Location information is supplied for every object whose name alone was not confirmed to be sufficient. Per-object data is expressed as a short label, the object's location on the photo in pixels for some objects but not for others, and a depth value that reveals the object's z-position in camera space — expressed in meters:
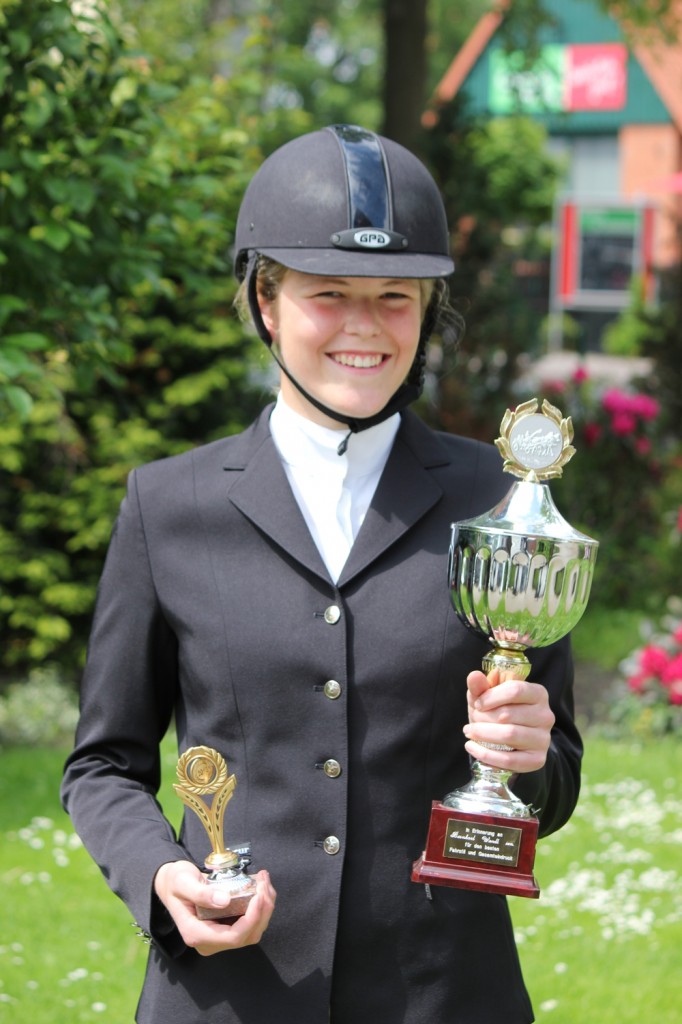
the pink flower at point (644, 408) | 19.74
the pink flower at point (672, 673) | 13.45
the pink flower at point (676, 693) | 13.44
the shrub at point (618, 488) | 19.74
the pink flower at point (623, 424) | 19.62
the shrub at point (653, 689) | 13.75
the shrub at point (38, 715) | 13.99
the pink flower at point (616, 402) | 19.72
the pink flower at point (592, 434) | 19.74
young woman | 3.70
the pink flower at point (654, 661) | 13.79
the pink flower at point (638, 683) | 14.02
